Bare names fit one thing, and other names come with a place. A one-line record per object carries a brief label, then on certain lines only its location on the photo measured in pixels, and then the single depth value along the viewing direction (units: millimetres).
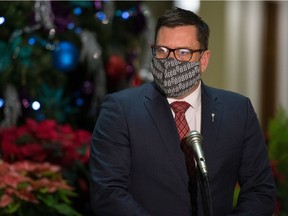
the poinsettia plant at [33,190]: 7576
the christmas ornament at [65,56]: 10819
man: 5706
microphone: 5157
